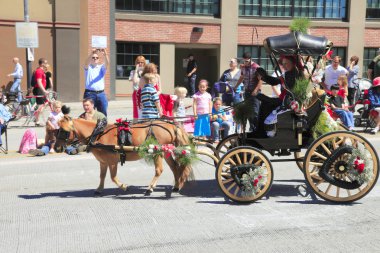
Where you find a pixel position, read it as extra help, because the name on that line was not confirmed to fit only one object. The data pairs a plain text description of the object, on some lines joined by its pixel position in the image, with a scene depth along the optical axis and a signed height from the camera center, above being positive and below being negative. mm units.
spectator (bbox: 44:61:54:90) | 18005 -738
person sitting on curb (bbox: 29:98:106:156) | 7102 -1191
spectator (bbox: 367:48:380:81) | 16125 -185
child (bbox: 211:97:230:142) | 11090 -1371
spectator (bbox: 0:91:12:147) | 11262 -1299
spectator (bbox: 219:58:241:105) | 12375 -417
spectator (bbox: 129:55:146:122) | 12030 -209
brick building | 22156 +1424
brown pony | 7148 -1114
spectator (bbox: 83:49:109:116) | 11867 -516
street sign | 18109 +797
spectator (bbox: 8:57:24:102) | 20500 -705
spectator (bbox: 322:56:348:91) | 15531 -294
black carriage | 6902 -1251
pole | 18875 -31
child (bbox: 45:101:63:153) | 10984 -1390
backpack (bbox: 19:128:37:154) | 11305 -1841
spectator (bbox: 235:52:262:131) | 7477 -403
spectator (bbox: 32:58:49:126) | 16641 -888
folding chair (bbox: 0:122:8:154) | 11364 -1588
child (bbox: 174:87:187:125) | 10914 -941
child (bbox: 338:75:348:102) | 13727 -643
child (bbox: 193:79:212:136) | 11354 -894
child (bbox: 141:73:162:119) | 8805 -704
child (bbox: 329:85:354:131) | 13291 -1178
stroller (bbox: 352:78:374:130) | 14375 -1136
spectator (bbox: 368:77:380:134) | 13945 -905
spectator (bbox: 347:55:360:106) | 17297 -607
